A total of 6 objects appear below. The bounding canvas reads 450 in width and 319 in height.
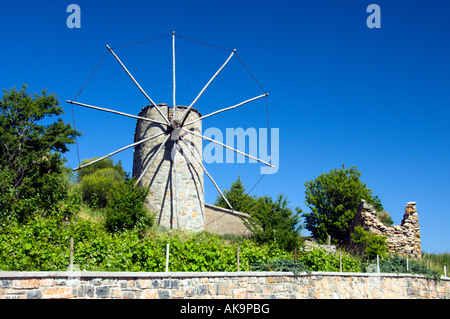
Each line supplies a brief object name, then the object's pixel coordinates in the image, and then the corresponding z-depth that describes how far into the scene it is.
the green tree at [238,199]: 28.42
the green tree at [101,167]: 25.82
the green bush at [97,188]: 20.64
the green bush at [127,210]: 14.55
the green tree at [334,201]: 25.36
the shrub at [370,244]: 17.23
